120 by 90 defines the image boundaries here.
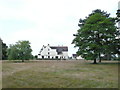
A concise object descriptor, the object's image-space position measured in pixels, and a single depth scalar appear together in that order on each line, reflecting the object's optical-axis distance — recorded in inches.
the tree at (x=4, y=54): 1426.6
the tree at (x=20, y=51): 1007.4
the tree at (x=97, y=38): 662.4
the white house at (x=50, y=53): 1914.9
